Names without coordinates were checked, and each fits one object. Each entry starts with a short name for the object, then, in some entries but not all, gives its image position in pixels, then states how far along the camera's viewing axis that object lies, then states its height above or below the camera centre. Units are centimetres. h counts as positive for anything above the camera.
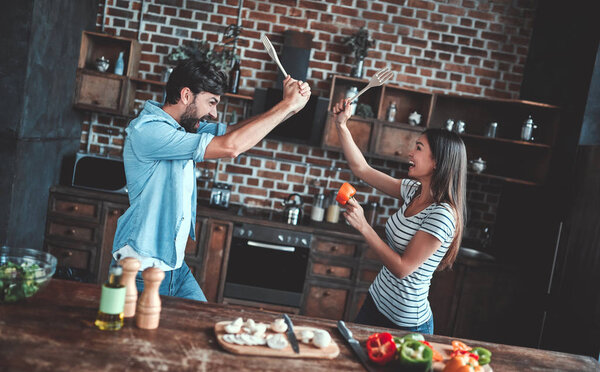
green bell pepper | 137 -56
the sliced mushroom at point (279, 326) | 151 -59
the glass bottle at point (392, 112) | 415 +40
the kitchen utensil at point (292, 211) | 393 -57
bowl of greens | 143 -54
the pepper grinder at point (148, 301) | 141 -54
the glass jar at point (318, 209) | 420 -55
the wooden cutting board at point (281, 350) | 137 -61
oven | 379 -100
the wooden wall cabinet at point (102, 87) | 399 +19
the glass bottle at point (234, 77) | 407 +46
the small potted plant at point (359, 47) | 408 +90
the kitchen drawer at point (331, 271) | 383 -97
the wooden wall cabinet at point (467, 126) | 395 +36
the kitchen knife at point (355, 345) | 143 -61
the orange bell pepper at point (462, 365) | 134 -55
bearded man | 194 -15
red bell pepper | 143 -58
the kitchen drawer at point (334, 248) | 383 -79
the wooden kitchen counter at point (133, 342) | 120 -62
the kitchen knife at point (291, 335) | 142 -60
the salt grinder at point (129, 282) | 140 -50
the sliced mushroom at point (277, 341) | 140 -60
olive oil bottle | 134 -53
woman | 199 -31
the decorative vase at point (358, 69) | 408 +71
